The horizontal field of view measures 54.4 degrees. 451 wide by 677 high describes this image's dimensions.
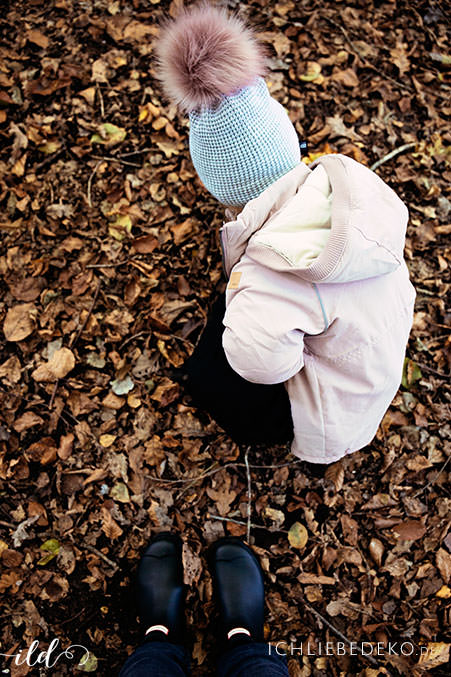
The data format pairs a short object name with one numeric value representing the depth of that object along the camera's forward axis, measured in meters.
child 1.39
